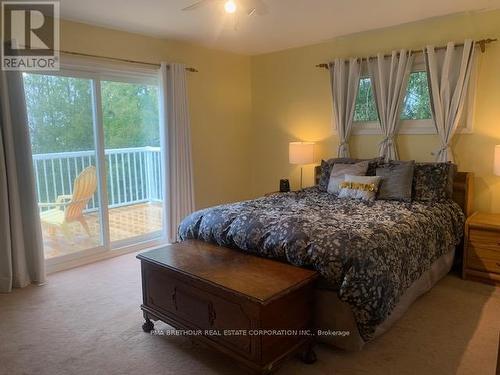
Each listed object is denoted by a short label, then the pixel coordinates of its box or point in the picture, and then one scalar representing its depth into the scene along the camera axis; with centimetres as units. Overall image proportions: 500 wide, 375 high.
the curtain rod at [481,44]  334
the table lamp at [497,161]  313
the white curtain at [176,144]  425
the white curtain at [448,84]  346
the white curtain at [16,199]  311
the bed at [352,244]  211
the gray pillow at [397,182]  337
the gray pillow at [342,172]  372
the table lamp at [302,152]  442
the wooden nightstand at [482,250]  308
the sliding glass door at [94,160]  357
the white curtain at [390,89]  381
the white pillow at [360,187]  343
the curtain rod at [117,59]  353
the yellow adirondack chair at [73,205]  370
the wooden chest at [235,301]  191
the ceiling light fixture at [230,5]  267
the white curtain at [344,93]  416
